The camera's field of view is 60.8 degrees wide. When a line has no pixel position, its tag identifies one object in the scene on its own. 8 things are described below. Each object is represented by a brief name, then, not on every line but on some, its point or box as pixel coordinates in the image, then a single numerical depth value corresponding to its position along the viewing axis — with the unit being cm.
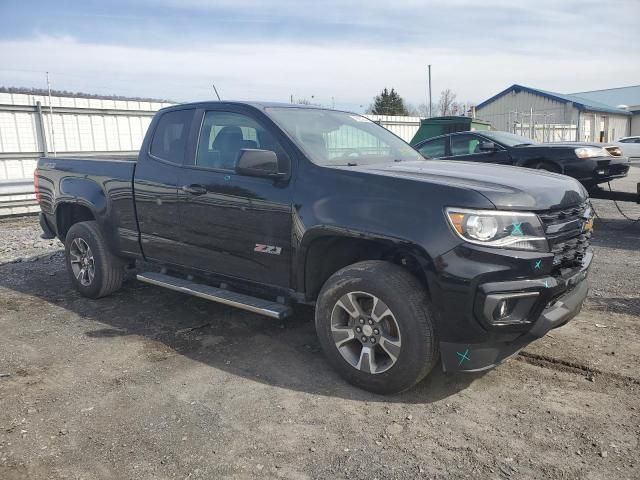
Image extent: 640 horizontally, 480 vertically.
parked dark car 850
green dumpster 1482
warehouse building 3475
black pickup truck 317
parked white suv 2192
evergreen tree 4750
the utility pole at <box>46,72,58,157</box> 1338
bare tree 5441
